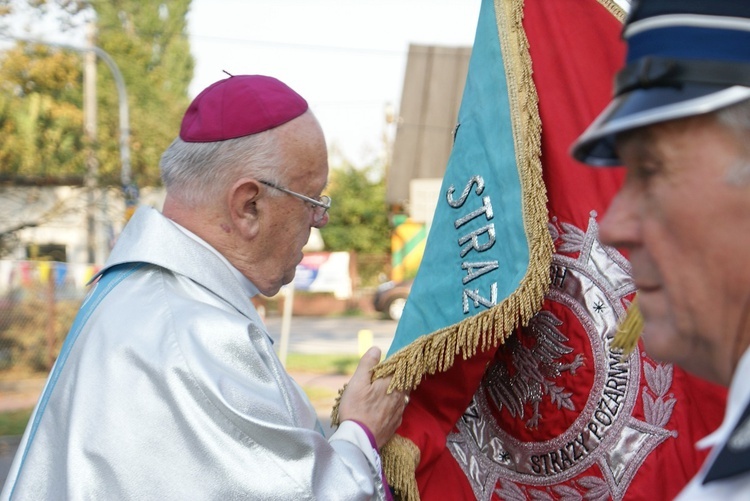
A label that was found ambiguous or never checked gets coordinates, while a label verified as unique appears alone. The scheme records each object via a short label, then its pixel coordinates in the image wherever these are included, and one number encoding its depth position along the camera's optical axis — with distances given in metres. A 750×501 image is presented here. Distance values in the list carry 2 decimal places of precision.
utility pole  9.44
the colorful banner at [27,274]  12.65
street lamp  9.50
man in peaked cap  0.97
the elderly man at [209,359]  1.87
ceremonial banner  2.20
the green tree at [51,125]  9.04
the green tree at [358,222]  30.22
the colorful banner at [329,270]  21.50
